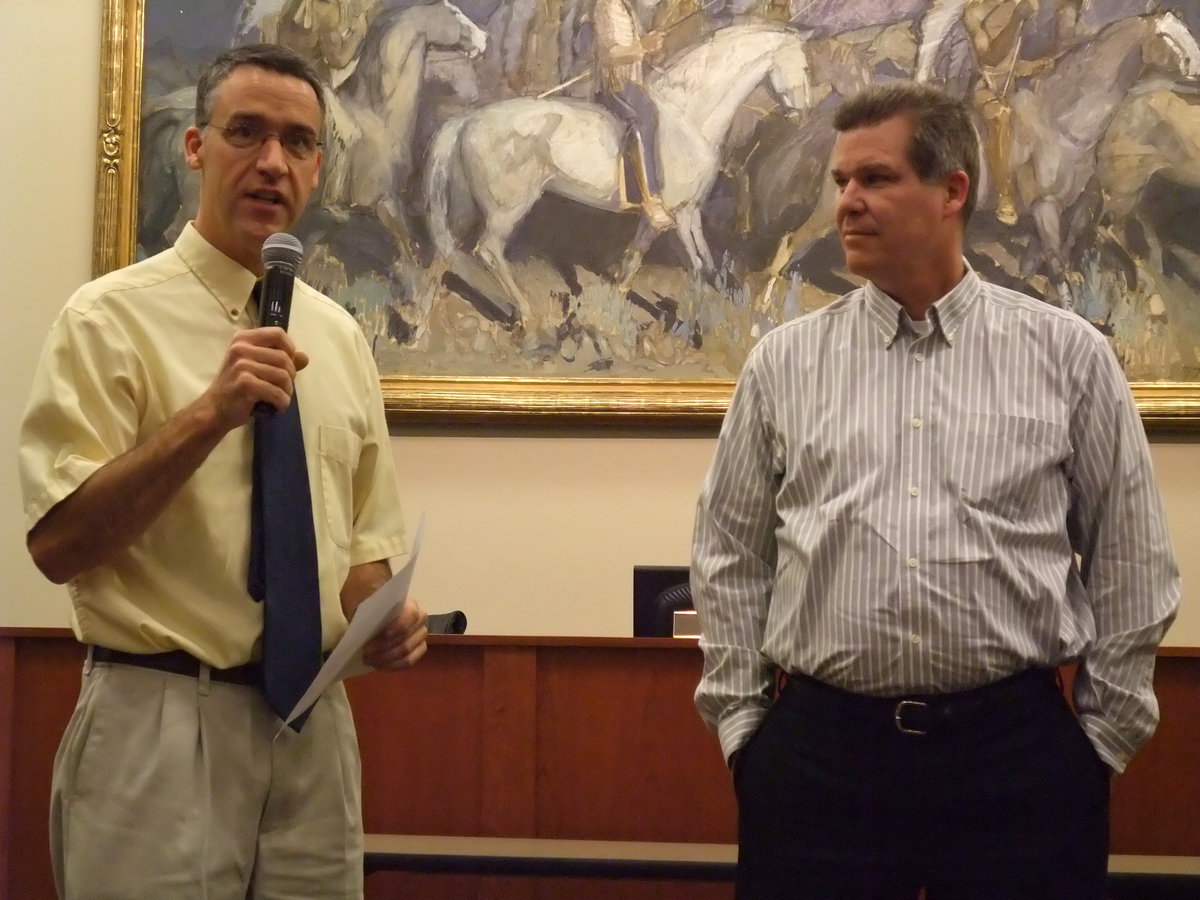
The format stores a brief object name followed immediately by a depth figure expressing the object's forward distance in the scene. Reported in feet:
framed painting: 13.93
